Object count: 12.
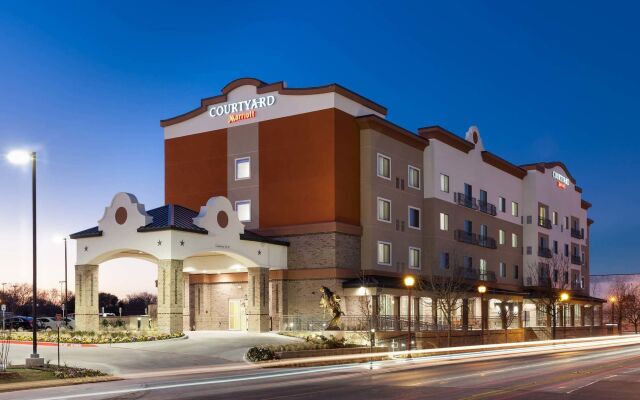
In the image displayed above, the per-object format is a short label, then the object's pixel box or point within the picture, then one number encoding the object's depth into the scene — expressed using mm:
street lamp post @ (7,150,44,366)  27484
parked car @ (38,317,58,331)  66000
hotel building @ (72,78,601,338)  49781
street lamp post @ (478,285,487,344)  55462
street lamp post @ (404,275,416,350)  41219
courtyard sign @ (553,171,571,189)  91188
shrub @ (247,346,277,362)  36375
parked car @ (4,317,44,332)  65694
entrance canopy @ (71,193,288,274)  47188
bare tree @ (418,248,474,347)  56659
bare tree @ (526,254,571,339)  72631
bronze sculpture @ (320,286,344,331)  49781
